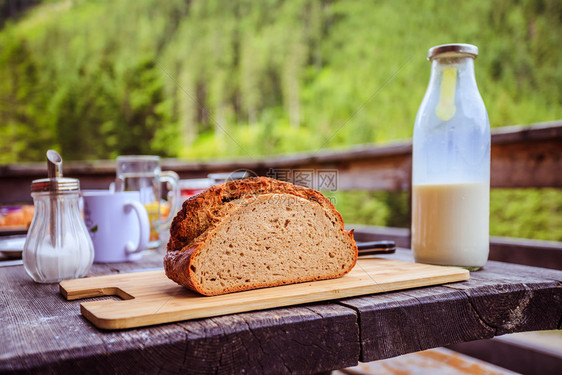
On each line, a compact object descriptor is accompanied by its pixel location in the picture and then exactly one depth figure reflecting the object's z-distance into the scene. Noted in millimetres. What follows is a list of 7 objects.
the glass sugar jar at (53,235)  793
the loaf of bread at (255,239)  645
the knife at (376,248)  925
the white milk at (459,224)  823
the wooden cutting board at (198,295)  522
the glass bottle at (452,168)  828
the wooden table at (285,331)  446
